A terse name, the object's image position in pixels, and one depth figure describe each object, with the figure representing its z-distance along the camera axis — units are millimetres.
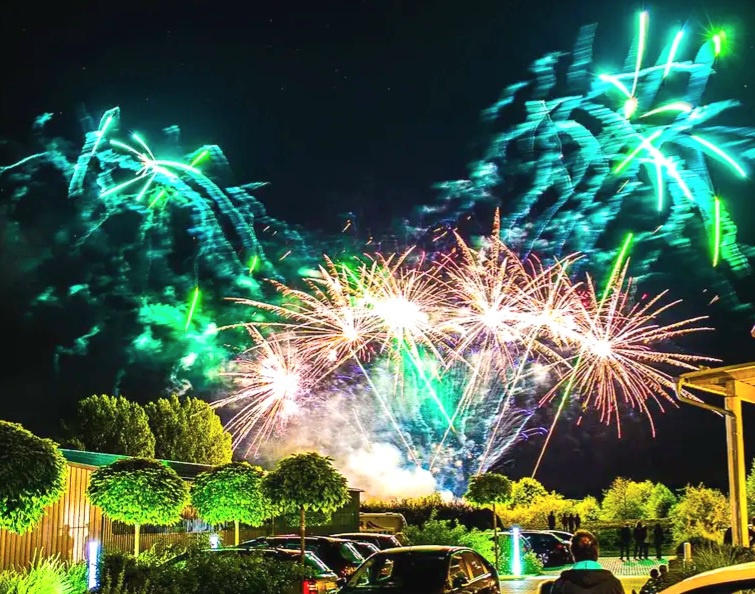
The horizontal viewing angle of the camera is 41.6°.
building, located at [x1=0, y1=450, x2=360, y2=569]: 20609
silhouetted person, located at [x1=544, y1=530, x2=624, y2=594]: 7051
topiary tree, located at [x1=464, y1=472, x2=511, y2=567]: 32438
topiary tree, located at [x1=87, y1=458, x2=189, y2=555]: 21219
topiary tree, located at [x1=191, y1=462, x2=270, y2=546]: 26125
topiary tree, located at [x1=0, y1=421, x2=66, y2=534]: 15974
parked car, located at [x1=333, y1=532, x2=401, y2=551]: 25031
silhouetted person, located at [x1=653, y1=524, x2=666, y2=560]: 33656
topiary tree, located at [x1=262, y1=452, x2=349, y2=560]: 20547
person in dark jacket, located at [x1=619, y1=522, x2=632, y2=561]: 35094
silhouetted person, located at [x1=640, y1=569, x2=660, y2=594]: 13881
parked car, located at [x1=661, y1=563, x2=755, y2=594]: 5219
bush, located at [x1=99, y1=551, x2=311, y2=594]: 14094
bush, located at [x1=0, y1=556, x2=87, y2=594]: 12742
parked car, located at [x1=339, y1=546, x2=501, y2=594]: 12594
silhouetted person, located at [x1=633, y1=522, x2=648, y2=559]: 34344
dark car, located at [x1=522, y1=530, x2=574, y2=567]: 31266
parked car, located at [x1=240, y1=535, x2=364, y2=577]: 19734
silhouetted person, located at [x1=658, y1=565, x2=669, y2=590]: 13752
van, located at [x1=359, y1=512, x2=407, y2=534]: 39188
